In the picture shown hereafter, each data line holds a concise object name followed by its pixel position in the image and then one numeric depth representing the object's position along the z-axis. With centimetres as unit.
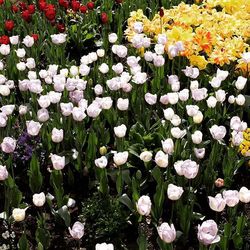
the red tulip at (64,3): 530
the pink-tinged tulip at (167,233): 265
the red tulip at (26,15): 506
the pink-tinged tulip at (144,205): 283
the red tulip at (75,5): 524
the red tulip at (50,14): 505
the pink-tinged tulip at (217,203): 283
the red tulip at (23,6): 541
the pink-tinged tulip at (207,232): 262
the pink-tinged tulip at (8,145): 322
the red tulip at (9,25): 502
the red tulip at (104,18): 507
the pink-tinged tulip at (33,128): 340
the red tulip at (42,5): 520
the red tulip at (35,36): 483
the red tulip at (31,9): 513
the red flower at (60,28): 505
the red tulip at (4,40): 464
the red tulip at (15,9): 533
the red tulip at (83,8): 522
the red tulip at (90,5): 534
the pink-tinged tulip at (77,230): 281
